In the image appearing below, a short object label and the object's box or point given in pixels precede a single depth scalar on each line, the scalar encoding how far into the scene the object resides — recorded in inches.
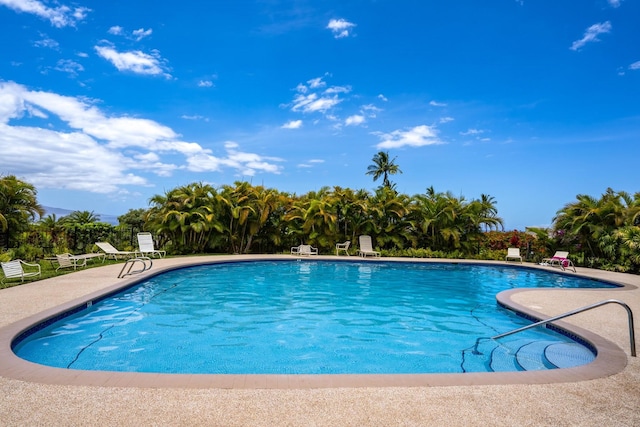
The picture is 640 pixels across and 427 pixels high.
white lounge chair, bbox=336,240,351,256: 695.1
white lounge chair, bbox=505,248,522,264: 638.9
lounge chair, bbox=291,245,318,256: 687.6
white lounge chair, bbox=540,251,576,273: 534.6
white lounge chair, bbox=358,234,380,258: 681.0
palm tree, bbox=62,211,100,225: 652.7
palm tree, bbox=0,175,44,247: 485.4
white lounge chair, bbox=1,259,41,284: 332.5
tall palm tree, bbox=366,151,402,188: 2043.6
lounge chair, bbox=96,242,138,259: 526.0
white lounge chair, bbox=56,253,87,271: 431.5
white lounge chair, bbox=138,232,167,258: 587.8
